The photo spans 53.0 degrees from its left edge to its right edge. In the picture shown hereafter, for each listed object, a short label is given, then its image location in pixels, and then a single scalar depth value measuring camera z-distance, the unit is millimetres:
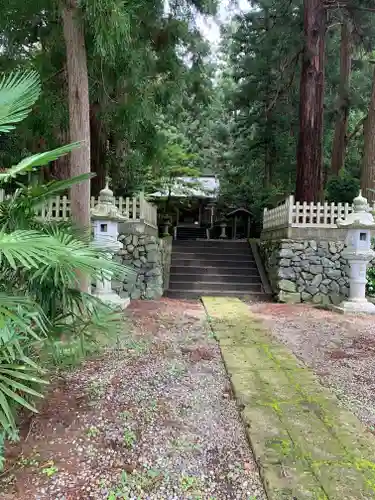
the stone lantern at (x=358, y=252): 6648
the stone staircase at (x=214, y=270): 8266
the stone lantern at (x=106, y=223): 6238
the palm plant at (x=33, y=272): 1599
